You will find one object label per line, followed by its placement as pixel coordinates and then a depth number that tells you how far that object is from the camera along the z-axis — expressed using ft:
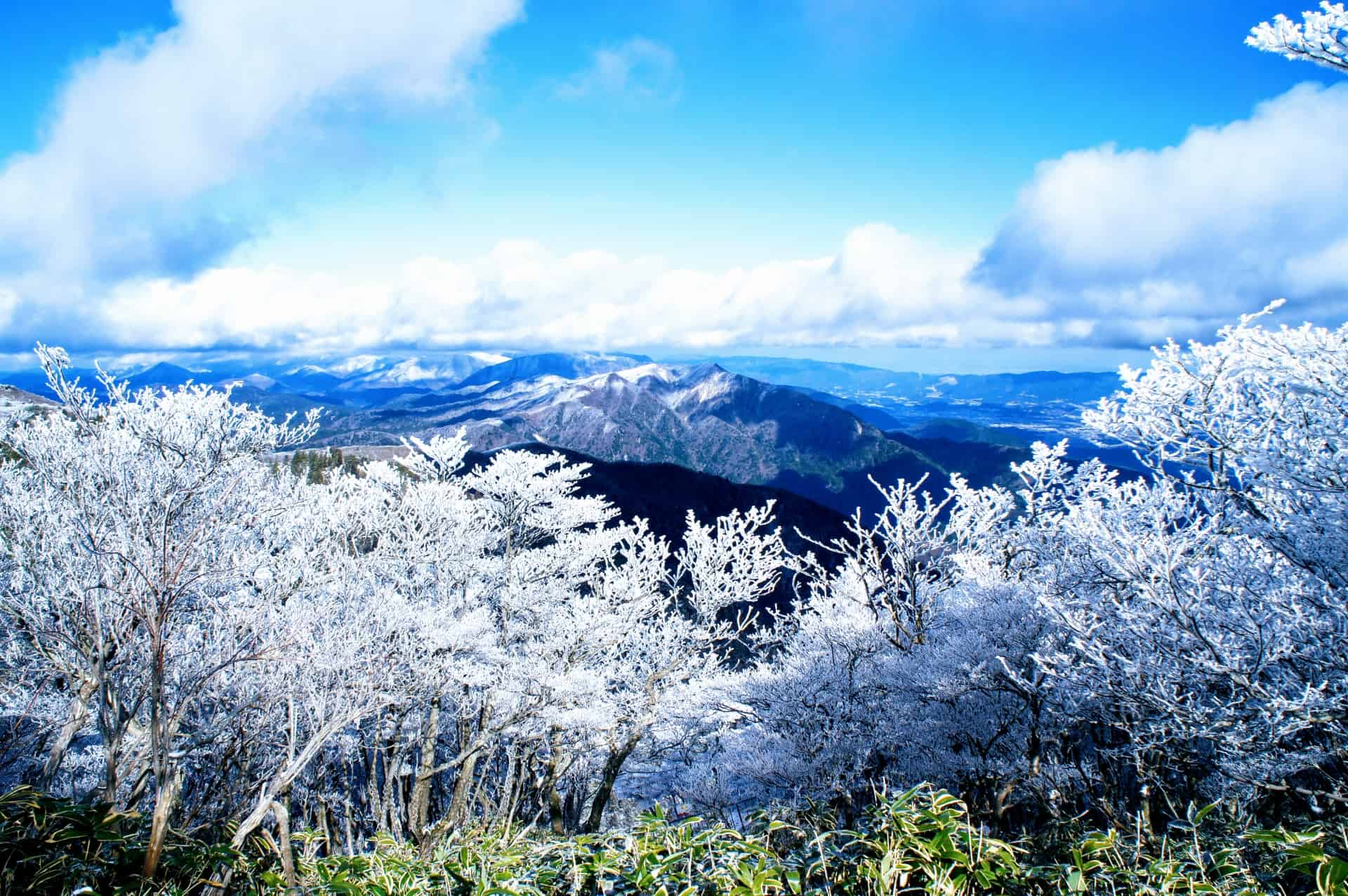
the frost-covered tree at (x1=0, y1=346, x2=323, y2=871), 25.73
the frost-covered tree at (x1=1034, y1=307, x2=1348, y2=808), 21.29
